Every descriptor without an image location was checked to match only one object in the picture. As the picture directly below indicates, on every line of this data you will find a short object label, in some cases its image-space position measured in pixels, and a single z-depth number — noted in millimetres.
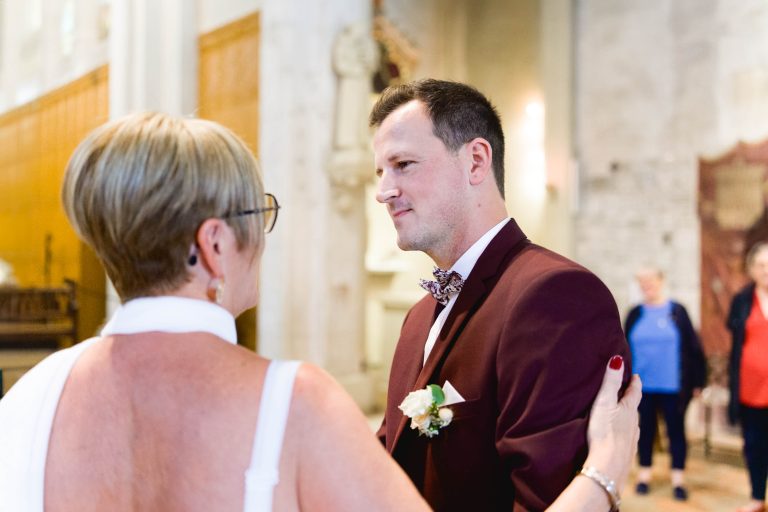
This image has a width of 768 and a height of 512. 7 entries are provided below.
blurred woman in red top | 4773
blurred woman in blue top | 5320
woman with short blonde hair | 969
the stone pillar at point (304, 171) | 6609
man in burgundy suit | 1348
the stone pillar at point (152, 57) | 6626
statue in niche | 8727
